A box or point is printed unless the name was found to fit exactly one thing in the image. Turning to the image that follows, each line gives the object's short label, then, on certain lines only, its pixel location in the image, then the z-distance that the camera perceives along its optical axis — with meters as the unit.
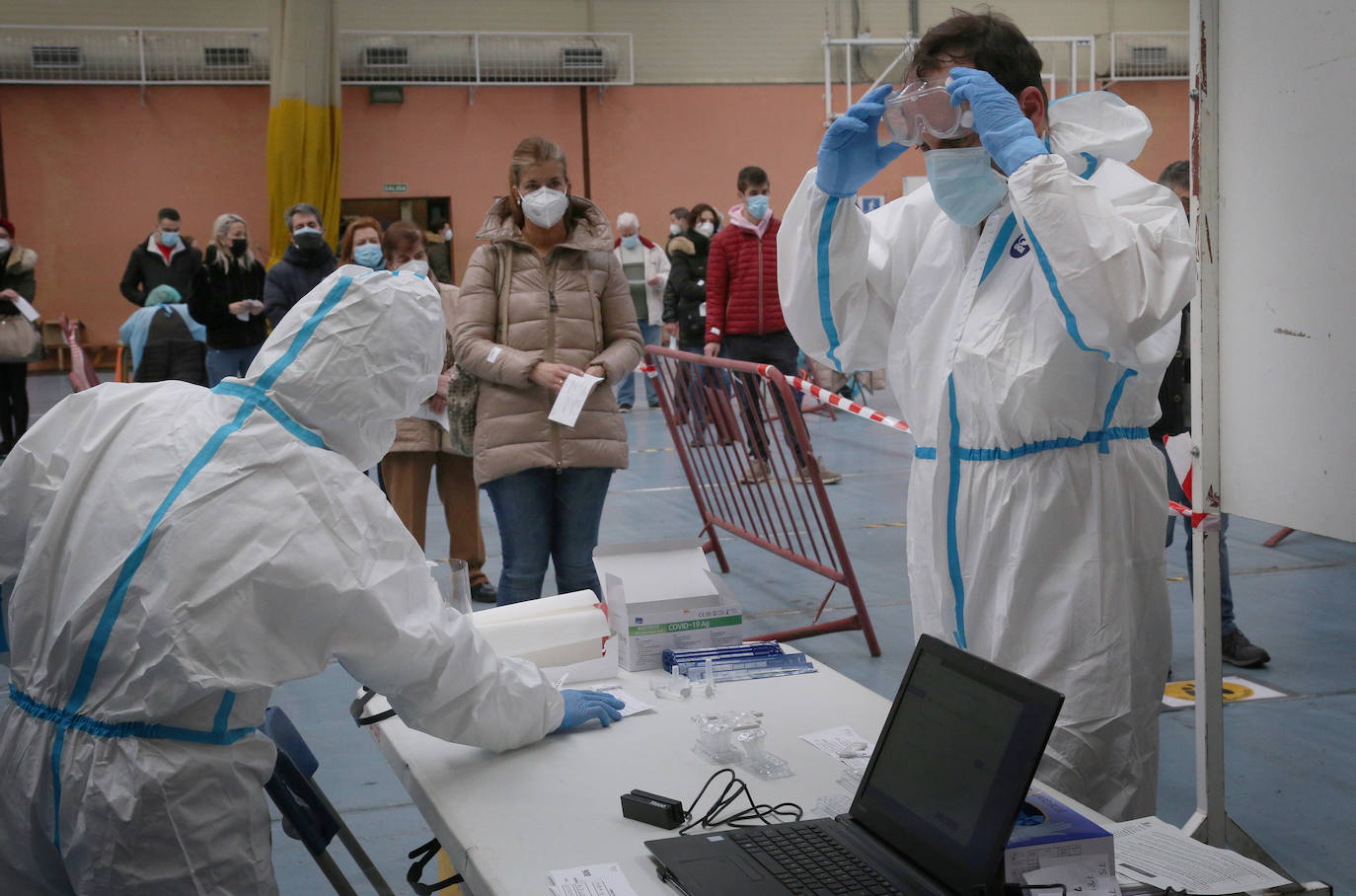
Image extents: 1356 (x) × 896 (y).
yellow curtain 12.77
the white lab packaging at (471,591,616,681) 2.17
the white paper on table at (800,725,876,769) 1.81
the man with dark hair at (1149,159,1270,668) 3.92
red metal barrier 4.39
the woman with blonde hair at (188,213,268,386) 6.97
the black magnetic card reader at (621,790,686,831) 1.56
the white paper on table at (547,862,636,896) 1.39
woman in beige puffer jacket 3.49
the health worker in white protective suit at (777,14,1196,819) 1.93
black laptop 1.27
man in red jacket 6.96
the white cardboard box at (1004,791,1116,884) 1.30
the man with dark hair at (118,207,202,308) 10.02
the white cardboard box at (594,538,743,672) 2.26
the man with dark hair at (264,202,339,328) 5.99
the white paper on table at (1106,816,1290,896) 1.39
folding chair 1.84
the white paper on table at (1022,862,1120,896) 1.31
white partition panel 2.08
